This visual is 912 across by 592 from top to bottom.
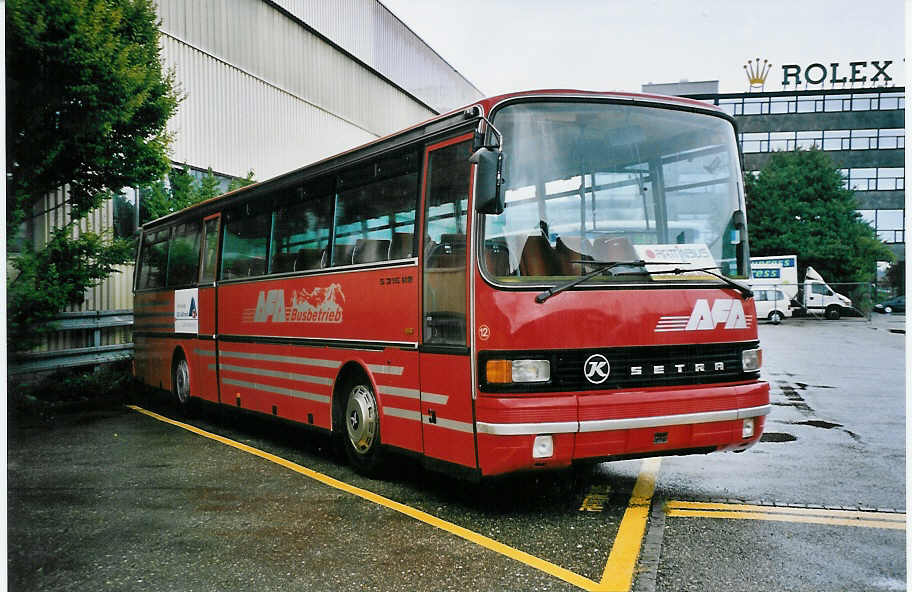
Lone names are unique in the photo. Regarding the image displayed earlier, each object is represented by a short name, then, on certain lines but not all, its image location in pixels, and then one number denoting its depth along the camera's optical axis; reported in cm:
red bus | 551
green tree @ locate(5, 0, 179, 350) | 984
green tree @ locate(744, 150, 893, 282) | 4847
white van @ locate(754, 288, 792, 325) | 4091
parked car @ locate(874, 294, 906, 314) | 3600
